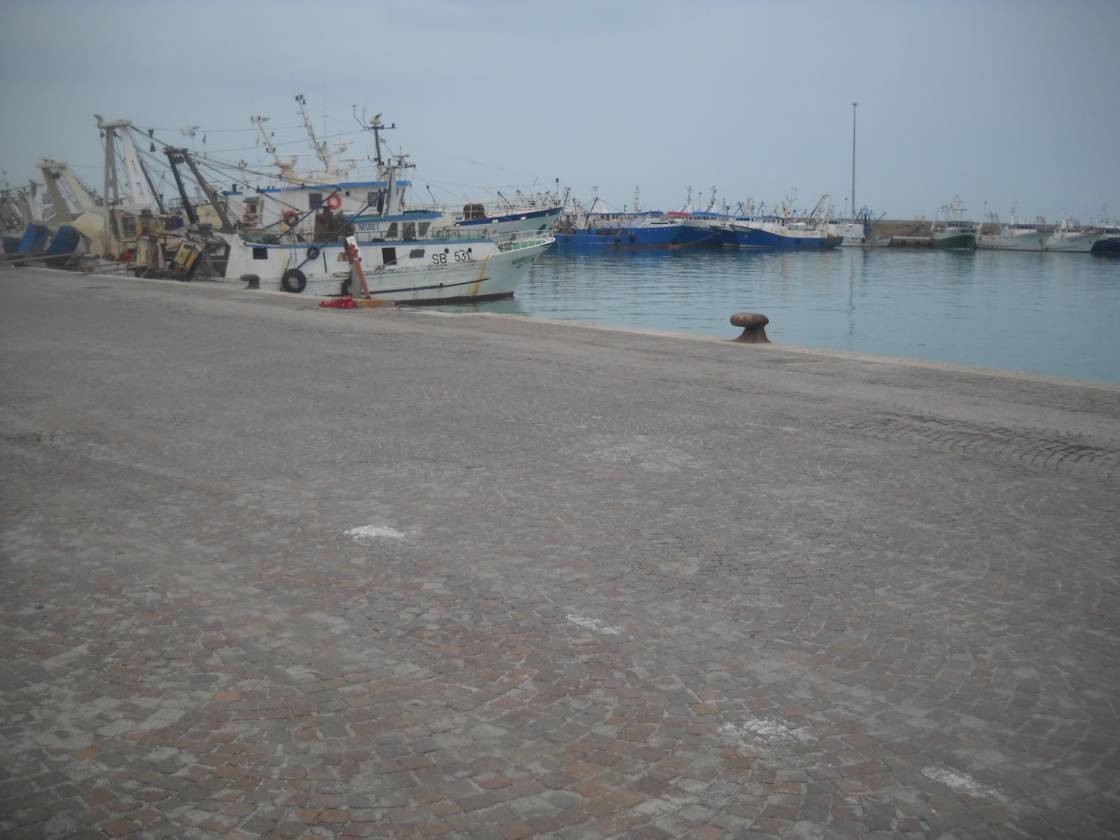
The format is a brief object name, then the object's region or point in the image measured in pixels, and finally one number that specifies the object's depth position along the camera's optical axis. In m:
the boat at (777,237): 108.69
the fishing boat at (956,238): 115.62
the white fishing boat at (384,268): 35.16
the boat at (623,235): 104.12
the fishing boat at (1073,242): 105.31
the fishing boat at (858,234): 124.31
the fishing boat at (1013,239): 109.94
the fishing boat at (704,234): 106.56
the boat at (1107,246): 101.69
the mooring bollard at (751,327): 15.05
